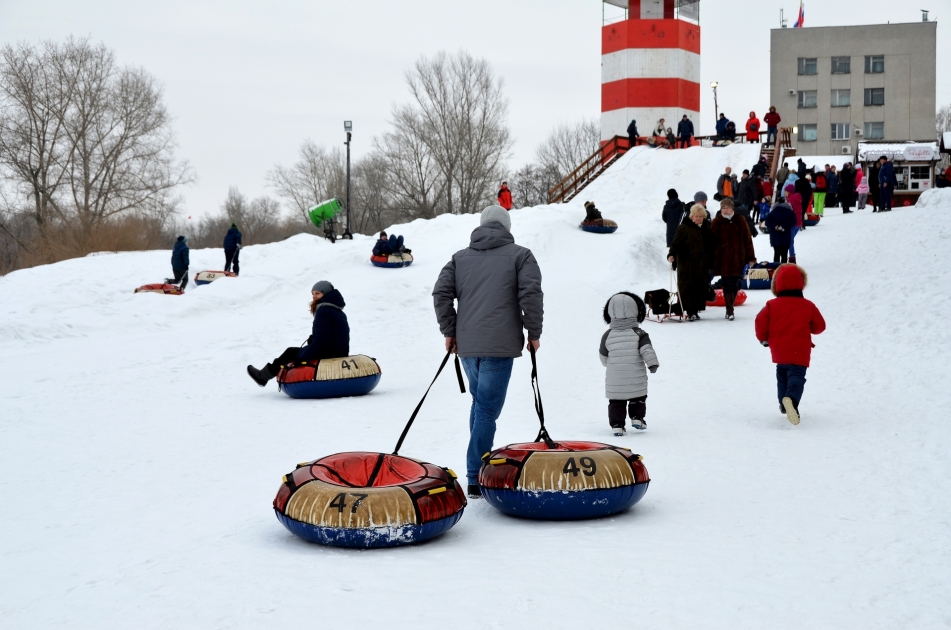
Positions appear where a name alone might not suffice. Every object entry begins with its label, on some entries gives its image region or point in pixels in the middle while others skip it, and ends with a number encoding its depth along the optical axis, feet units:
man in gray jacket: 17.79
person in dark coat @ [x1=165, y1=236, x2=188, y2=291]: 71.20
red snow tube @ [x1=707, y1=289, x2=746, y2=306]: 49.60
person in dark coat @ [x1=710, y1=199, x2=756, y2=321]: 44.06
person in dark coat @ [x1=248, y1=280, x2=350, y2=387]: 31.81
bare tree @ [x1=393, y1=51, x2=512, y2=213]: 165.07
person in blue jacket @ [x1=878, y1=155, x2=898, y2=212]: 81.41
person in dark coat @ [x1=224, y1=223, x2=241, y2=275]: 77.97
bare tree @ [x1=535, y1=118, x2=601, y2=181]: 219.41
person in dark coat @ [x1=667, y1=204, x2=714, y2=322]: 43.62
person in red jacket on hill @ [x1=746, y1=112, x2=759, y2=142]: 109.70
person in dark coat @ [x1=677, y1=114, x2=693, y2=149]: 116.06
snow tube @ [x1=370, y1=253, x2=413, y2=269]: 77.05
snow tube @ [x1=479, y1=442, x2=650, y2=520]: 16.24
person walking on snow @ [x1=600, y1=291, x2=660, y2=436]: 24.84
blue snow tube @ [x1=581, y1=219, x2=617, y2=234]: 85.71
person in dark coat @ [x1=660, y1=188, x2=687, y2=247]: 59.47
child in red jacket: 24.97
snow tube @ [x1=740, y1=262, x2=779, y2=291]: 56.49
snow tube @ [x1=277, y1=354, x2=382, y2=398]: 31.12
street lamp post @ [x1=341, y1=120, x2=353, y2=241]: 97.09
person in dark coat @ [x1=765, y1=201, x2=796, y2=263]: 54.03
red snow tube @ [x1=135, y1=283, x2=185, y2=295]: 65.36
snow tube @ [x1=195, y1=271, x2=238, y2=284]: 73.61
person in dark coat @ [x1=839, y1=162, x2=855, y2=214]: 86.94
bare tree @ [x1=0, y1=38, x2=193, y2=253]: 128.77
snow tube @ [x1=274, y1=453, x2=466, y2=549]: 14.58
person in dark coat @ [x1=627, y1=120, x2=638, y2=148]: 120.67
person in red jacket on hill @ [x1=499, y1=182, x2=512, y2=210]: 97.38
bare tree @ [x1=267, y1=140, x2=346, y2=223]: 218.38
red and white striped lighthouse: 127.65
